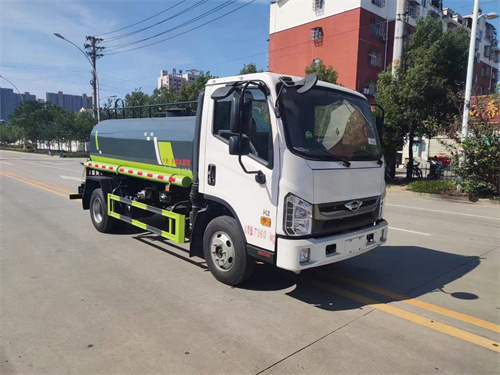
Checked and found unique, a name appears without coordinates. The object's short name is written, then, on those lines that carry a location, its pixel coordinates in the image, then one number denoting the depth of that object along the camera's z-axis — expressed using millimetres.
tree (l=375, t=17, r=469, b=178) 17953
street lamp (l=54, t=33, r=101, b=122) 32062
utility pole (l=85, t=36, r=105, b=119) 37375
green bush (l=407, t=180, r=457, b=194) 15211
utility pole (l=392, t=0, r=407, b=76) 22016
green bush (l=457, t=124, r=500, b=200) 13477
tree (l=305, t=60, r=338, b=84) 21641
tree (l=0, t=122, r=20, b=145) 78650
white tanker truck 3900
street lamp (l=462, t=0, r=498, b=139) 14078
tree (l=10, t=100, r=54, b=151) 53188
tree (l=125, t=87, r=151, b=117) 31438
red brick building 32750
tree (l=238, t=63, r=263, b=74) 27806
